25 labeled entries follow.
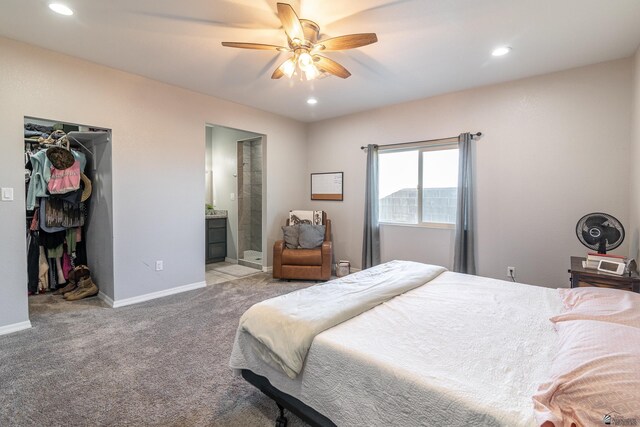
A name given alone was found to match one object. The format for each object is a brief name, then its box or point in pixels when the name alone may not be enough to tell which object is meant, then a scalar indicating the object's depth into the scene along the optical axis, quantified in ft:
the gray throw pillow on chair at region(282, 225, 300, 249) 15.05
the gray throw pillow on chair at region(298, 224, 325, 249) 14.90
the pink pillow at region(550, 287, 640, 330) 4.66
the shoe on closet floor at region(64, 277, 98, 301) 11.73
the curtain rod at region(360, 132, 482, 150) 12.29
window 13.35
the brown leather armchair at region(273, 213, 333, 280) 14.35
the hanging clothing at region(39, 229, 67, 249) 12.35
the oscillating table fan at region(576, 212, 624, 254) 8.54
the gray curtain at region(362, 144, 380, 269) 15.02
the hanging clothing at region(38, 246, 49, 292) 12.30
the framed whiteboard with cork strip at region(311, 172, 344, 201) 16.67
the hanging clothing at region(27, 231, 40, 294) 12.01
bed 3.48
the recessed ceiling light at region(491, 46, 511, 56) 9.00
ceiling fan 6.76
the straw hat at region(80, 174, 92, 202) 11.91
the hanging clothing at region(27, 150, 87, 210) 10.74
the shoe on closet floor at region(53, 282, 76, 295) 12.30
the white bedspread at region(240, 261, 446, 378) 4.79
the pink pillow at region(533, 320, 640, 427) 2.86
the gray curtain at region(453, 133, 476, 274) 12.27
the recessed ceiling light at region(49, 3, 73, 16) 7.18
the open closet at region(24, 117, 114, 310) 11.00
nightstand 7.64
